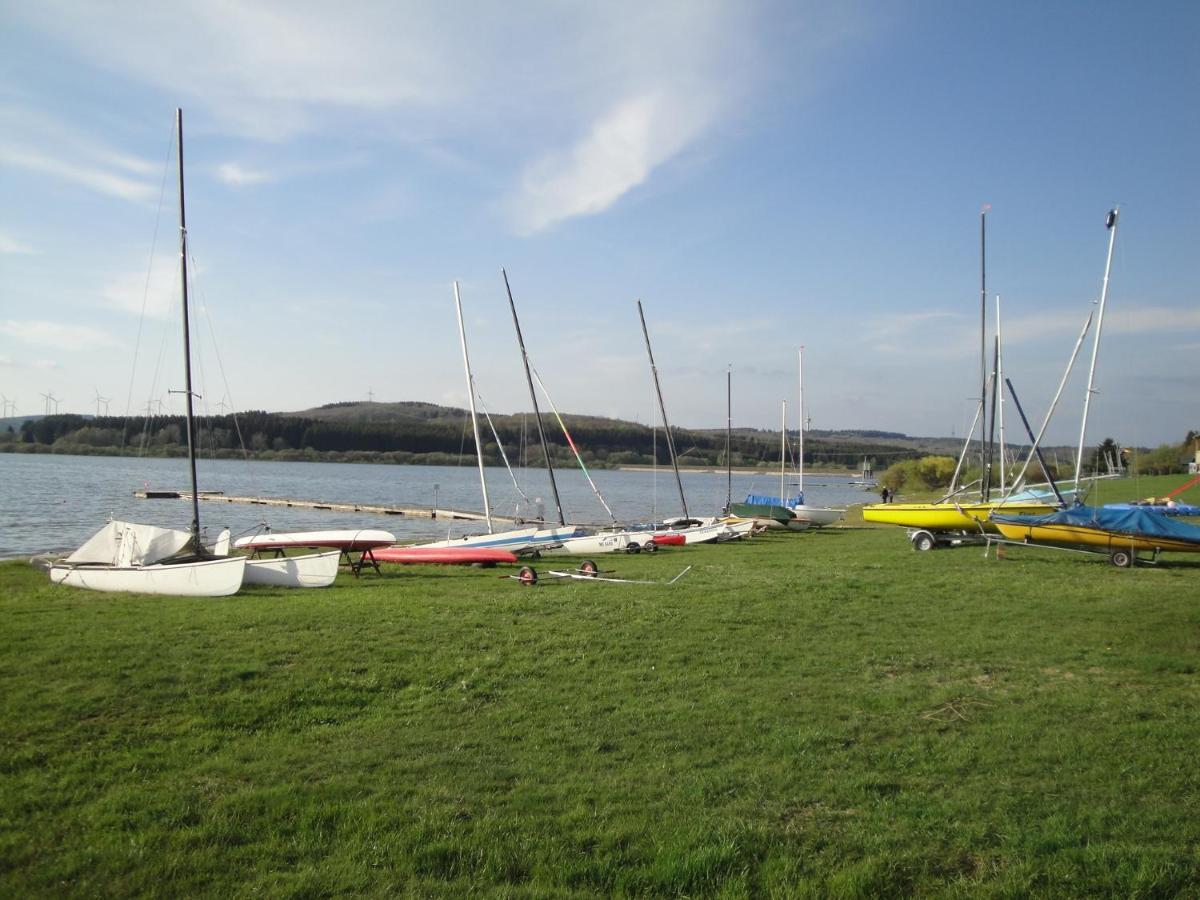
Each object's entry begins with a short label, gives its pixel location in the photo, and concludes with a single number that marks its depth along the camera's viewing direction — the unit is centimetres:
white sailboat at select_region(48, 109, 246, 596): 1709
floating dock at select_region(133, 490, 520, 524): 5153
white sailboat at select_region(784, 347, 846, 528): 3962
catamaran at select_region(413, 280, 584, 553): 2520
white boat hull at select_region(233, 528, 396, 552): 2162
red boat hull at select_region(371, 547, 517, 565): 2370
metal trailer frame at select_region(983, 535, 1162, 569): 2036
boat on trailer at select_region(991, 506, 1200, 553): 2056
